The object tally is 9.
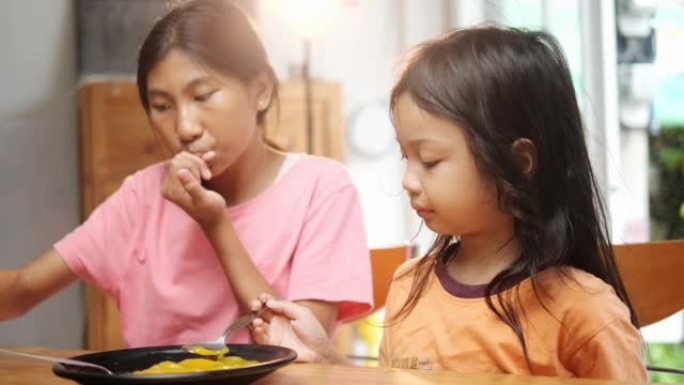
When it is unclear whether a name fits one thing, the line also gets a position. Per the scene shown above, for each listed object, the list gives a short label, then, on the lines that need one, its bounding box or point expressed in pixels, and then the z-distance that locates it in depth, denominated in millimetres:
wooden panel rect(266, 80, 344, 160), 4532
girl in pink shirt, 1962
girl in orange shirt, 1689
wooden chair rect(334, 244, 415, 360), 2164
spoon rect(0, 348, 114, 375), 1476
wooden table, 1454
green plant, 4461
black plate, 1397
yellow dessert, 1484
